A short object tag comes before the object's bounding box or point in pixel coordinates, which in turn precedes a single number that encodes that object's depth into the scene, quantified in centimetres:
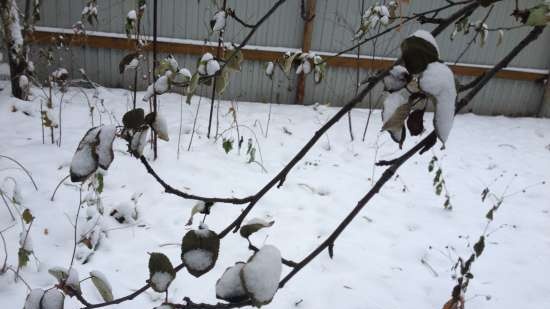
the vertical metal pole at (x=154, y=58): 215
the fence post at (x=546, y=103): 531
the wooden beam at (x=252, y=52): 438
